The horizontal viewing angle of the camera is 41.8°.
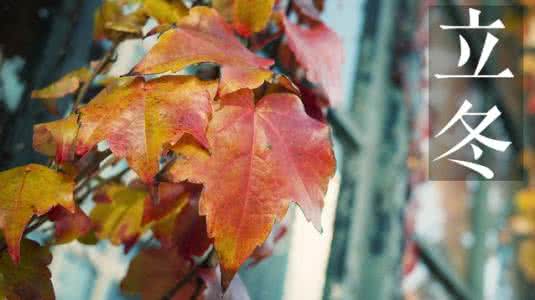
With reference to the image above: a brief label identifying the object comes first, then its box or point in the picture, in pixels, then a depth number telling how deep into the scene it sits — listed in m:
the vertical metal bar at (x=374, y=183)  1.36
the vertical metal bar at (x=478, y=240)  2.20
